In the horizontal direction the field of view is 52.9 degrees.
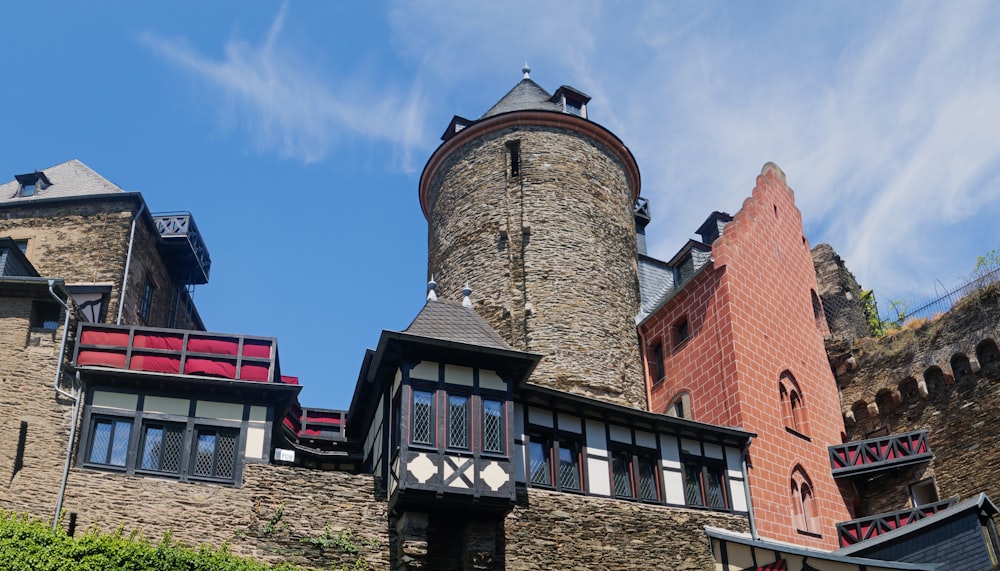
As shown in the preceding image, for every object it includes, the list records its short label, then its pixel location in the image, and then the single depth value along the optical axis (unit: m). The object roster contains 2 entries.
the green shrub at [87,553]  16.12
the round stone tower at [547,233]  27.33
